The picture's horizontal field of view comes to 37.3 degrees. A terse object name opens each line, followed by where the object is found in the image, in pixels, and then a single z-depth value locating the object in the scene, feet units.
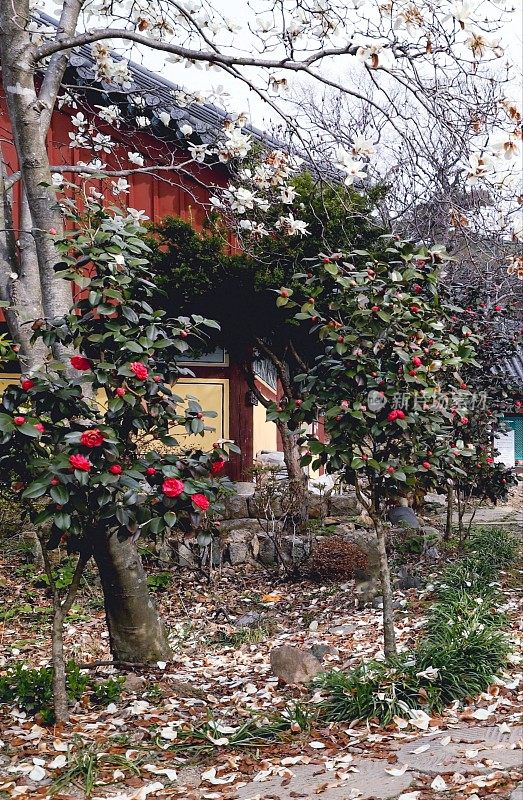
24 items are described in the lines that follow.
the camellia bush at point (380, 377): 13.43
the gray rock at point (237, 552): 24.26
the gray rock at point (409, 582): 20.53
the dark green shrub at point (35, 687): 12.94
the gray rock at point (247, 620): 19.29
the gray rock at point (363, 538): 22.36
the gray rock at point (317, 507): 25.71
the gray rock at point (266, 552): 24.34
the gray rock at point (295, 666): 13.87
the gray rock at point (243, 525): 24.98
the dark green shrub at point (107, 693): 13.28
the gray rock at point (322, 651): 15.21
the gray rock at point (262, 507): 24.83
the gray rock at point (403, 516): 26.02
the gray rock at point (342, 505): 26.25
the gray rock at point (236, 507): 25.53
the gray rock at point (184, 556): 23.85
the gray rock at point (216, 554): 23.84
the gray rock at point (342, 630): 17.89
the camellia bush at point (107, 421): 10.81
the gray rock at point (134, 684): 14.01
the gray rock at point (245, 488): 26.04
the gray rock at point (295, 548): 23.44
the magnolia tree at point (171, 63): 11.84
